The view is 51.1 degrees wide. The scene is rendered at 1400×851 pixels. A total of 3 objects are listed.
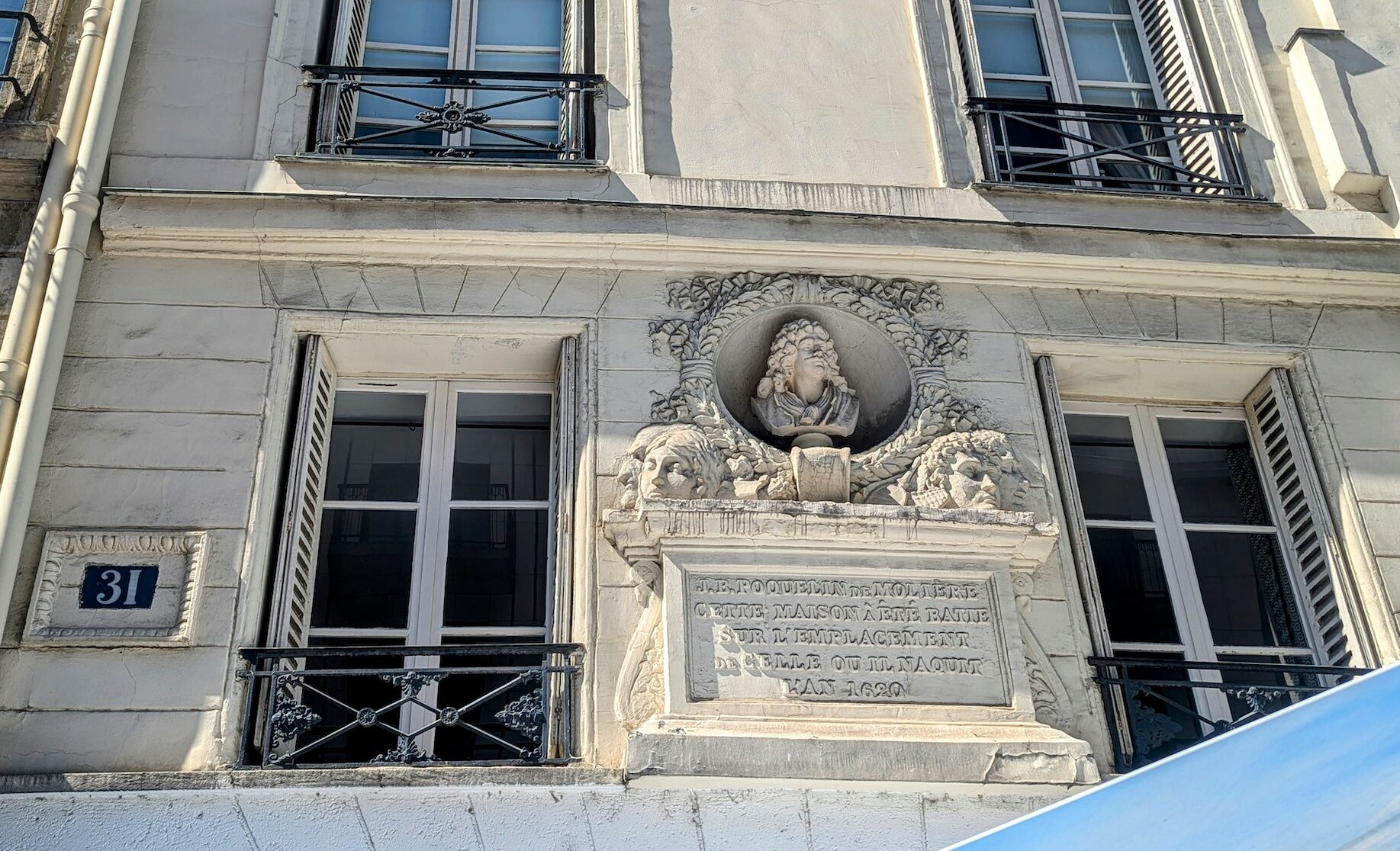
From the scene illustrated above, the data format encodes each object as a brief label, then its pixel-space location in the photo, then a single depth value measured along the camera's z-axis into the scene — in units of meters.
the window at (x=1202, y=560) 5.51
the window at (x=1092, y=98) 6.90
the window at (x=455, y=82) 6.62
